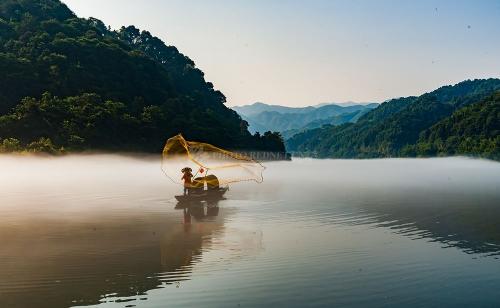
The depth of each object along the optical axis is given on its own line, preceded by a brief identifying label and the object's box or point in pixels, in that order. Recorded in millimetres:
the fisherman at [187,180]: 46138
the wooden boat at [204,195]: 45781
